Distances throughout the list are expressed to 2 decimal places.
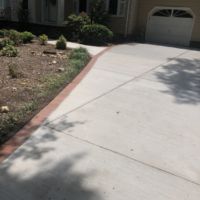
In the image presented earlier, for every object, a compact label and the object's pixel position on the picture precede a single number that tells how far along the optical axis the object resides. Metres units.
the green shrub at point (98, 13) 15.60
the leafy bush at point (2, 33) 12.47
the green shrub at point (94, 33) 13.99
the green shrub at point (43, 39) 12.23
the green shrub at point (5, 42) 10.25
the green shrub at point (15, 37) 11.61
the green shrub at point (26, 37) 12.19
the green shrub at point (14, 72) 7.13
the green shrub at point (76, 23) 14.86
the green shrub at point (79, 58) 8.71
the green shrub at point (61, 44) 11.39
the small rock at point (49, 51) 10.37
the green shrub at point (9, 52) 9.40
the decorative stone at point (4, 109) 5.00
